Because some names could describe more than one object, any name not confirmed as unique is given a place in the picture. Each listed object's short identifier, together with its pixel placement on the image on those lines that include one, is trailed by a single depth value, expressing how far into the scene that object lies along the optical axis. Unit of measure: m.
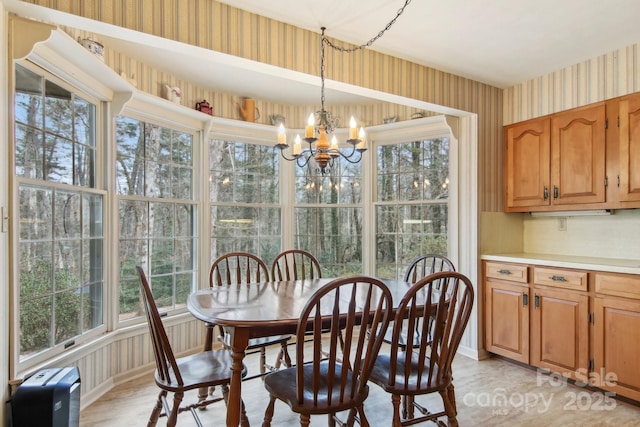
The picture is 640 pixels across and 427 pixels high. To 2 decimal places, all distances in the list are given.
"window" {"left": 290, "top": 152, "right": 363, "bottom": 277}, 4.05
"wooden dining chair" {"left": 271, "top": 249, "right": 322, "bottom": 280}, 3.88
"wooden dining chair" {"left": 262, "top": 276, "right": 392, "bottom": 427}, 1.58
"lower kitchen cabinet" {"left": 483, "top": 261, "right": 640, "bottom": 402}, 2.48
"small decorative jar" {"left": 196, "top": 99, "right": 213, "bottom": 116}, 3.45
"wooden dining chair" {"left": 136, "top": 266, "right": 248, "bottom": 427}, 1.77
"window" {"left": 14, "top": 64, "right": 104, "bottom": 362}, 2.08
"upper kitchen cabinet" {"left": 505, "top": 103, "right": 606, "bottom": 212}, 2.91
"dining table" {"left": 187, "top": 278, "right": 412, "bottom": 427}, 1.70
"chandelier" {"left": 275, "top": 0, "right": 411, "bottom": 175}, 2.16
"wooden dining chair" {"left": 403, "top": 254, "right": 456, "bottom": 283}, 2.79
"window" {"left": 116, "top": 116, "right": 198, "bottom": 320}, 2.96
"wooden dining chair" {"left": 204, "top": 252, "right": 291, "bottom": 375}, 2.42
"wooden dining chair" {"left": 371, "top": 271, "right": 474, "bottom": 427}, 1.74
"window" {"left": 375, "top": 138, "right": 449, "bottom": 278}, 3.69
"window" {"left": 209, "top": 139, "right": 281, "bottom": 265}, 3.67
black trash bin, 1.77
